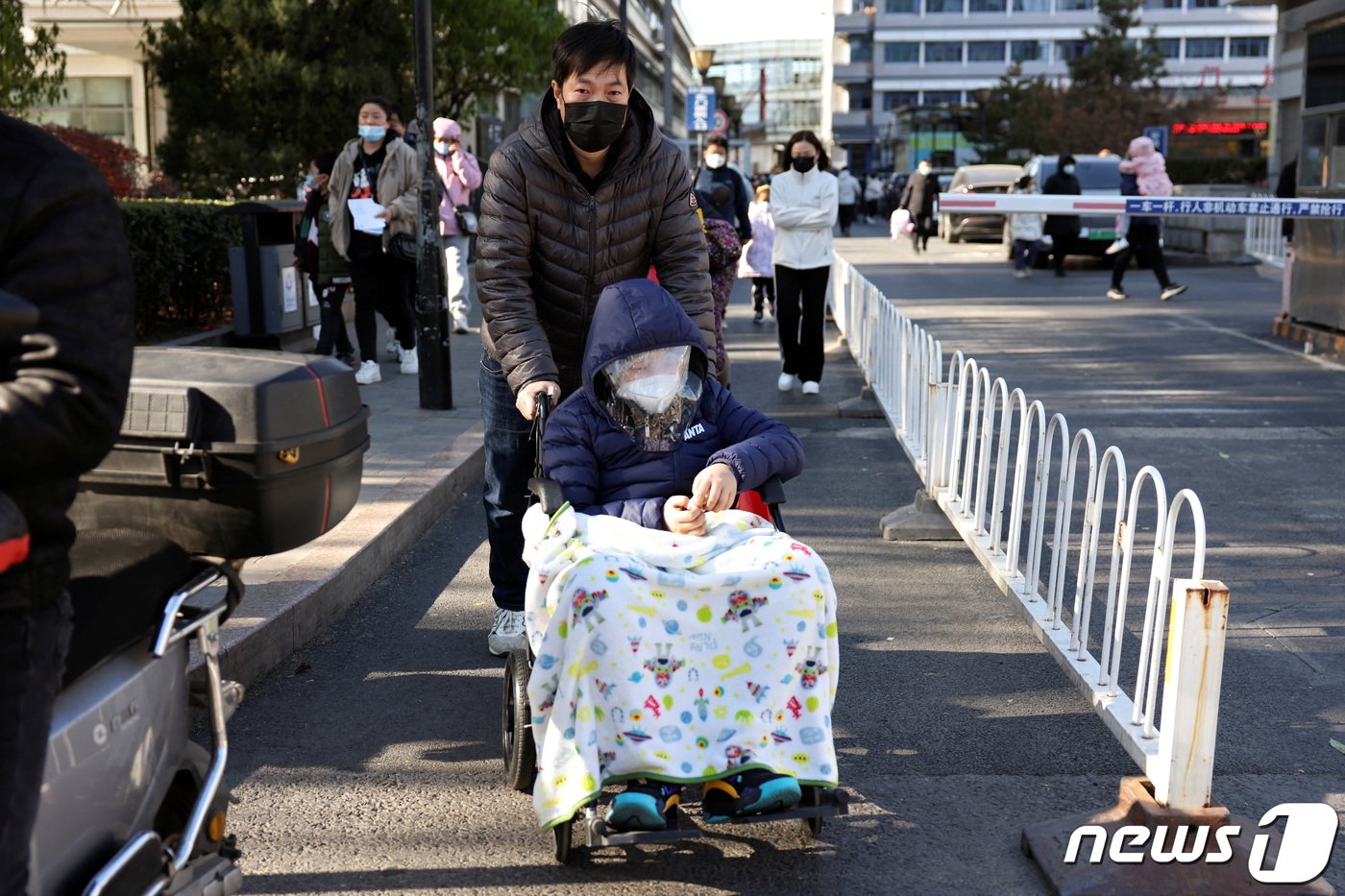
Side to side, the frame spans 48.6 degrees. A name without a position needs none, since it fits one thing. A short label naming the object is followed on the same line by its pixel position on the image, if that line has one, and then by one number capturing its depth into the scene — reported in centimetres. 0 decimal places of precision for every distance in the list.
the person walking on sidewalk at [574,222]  436
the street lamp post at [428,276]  993
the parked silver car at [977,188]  3347
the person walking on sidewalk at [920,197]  2702
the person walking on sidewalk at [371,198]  1098
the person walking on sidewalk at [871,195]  5225
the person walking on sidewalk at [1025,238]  2294
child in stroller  334
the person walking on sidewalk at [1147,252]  1916
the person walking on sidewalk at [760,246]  1581
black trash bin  1284
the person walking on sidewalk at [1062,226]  2125
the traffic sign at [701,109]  3144
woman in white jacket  1082
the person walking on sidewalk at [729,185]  1274
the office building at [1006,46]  10531
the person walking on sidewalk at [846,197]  3403
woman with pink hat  1388
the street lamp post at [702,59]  3545
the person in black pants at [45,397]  214
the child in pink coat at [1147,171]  2027
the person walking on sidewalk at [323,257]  1166
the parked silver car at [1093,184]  2575
